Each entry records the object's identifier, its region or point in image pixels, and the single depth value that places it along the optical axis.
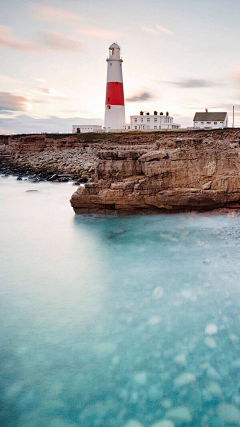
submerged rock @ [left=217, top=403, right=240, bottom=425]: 3.76
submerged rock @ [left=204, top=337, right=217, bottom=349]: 4.86
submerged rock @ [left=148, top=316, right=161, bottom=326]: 5.46
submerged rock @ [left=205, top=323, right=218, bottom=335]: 5.17
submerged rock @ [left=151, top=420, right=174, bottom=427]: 3.74
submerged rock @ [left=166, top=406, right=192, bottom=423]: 3.79
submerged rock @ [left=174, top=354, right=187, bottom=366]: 4.54
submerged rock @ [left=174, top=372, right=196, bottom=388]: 4.21
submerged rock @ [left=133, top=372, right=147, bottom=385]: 4.27
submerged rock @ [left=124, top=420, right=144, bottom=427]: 3.75
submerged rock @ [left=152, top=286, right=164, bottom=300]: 6.32
